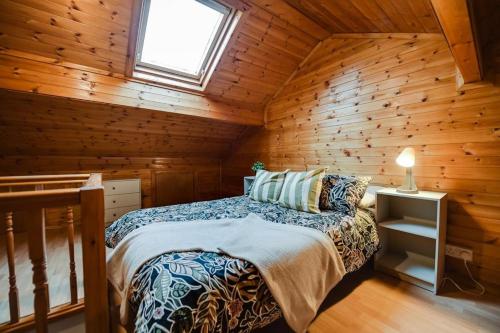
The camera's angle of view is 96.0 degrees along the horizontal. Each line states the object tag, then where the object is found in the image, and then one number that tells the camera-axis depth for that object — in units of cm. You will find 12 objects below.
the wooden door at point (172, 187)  392
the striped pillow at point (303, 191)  197
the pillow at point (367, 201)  213
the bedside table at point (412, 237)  174
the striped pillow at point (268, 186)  228
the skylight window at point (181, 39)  219
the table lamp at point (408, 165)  192
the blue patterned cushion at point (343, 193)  192
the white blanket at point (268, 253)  114
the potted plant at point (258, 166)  344
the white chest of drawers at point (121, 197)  341
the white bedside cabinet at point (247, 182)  342
